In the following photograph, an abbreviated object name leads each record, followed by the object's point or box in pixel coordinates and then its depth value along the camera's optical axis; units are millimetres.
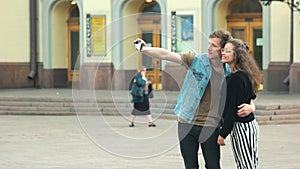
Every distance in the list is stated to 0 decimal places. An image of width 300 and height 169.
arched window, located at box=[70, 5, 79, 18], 32969
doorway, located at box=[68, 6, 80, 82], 32906
